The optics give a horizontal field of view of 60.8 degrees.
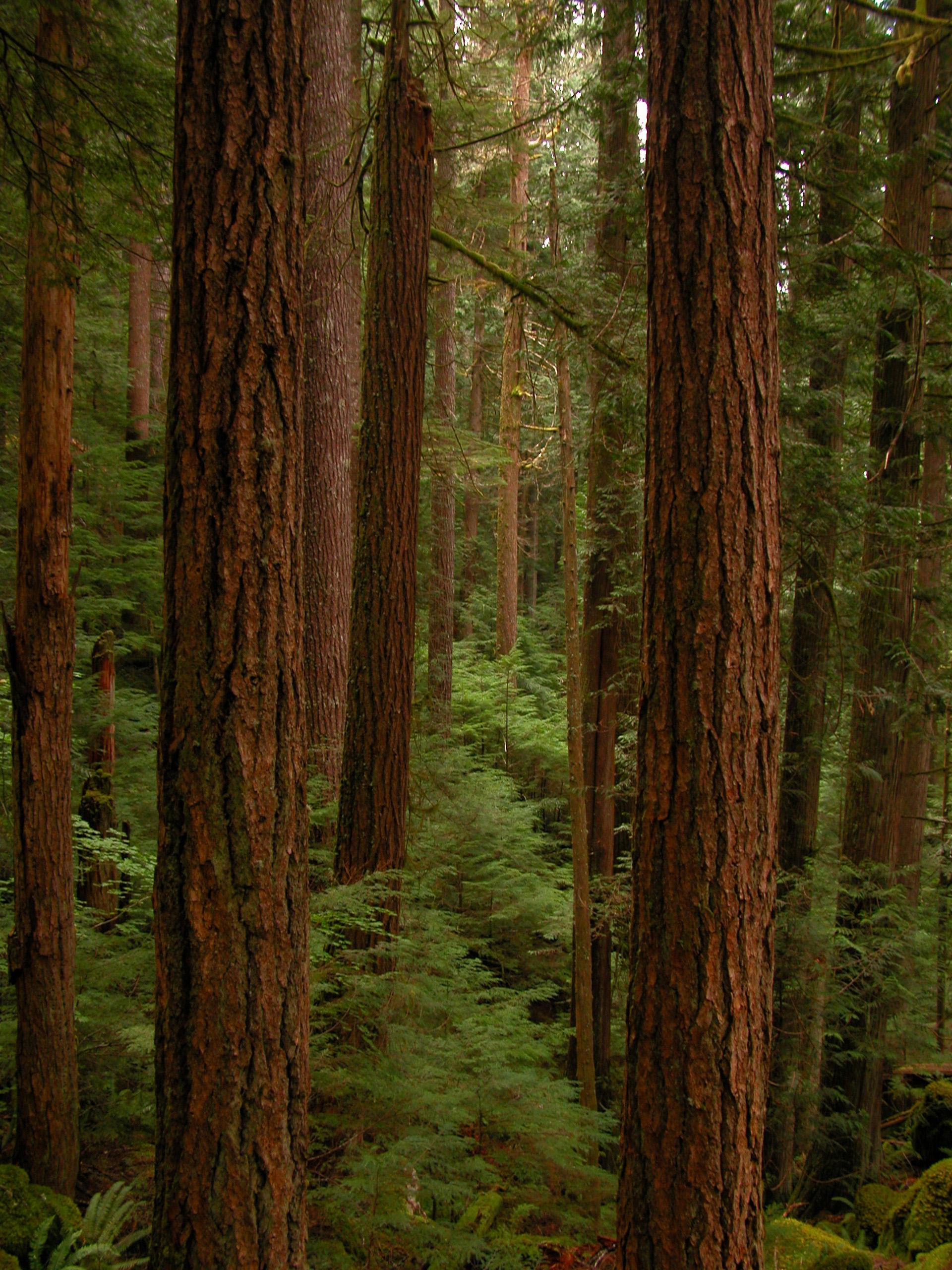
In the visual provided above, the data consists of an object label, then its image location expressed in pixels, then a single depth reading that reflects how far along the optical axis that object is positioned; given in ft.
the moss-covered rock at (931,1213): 20.11
